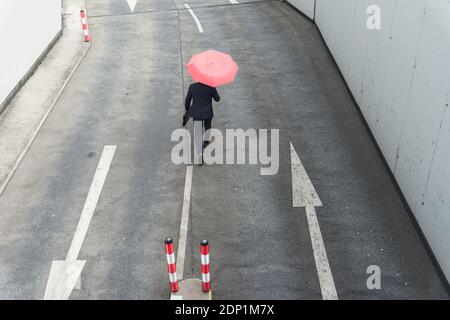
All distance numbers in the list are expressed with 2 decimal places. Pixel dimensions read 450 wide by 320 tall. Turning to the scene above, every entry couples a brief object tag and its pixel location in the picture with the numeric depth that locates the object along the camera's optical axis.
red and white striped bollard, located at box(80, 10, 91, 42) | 16.40
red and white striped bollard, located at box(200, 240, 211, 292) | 6.12
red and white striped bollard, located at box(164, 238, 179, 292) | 6.17
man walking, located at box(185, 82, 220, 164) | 9.42
